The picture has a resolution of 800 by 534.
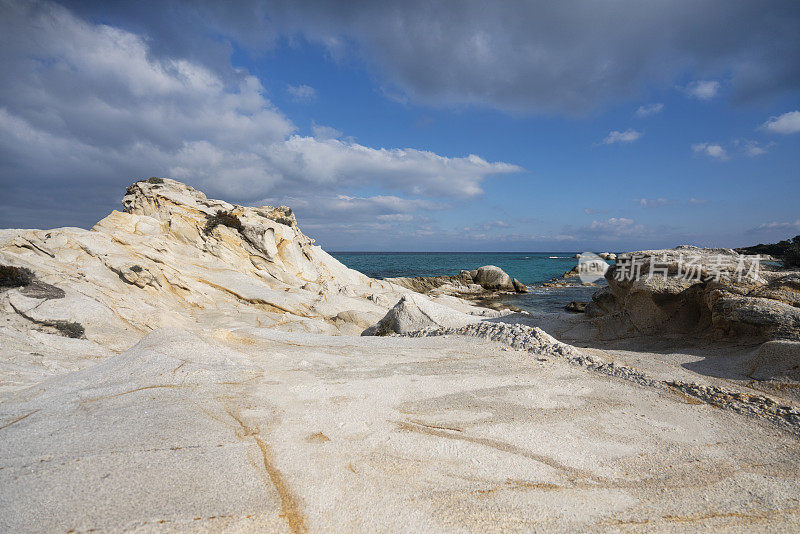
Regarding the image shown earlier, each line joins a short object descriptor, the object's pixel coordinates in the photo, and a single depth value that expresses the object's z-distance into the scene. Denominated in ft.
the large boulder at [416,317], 32.53
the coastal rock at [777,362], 18.11
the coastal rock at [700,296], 23.68
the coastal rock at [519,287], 115.14
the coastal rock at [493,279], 118.42
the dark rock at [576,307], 75.15
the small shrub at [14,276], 27.48
